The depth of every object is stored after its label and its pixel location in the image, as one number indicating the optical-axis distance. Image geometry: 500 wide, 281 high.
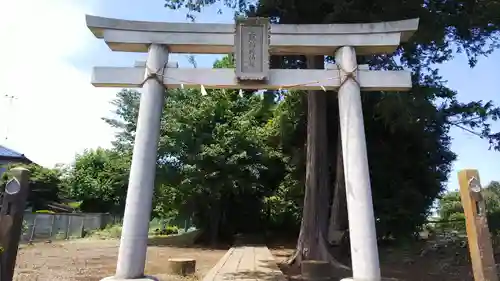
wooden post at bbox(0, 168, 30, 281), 4.52
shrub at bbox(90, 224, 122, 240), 20.61
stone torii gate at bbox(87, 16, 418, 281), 5.88
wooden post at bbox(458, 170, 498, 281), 5.44
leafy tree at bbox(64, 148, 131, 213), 24.89
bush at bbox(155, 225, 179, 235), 26.84
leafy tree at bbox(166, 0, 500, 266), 9.33
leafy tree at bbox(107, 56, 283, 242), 17.02
